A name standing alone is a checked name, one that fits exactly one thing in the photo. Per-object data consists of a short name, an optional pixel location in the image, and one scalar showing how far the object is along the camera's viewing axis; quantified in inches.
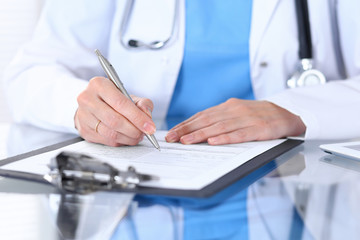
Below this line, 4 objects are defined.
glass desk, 25.7
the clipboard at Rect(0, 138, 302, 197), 27.7
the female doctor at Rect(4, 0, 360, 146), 45.6
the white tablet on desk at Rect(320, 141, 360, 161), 32.9
